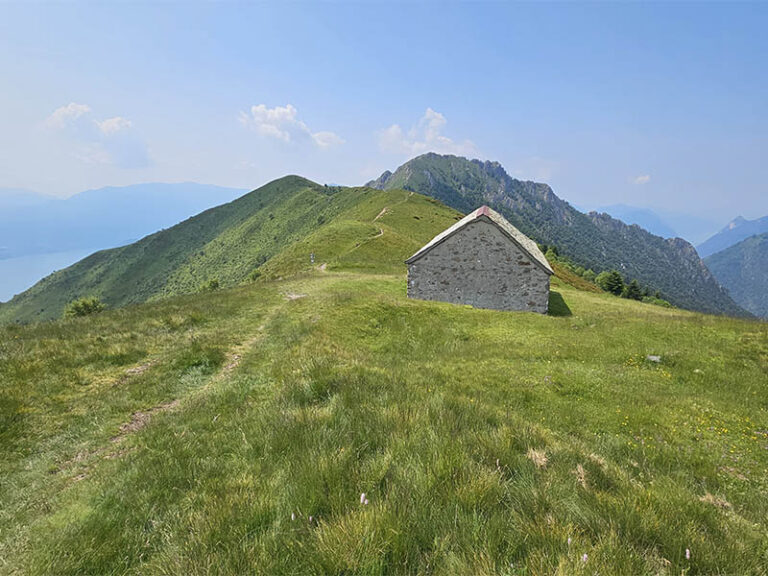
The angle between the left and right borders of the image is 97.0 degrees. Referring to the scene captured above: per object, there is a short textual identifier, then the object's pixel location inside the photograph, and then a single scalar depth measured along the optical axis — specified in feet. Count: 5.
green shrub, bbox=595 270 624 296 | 268.21
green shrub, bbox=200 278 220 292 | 260.42
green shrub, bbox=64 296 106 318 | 217.15
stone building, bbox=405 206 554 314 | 96.84
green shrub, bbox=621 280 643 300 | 267.18
